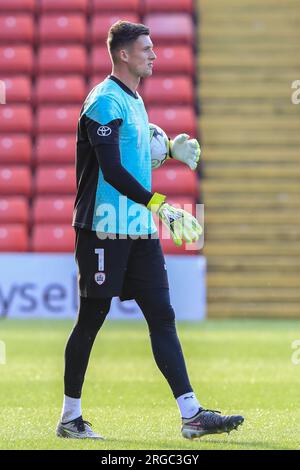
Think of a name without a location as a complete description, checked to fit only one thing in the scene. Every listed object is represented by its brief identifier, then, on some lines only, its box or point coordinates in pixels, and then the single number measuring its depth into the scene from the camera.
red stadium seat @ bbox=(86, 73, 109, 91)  17.97
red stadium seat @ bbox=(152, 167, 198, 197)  16.77
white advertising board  14.60
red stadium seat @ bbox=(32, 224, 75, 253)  16.31
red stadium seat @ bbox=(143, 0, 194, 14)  18.19
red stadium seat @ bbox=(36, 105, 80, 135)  17.50
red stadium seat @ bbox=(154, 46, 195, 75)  17.80
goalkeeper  5.31
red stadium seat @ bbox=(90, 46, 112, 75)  18.09
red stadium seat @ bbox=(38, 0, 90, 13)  18.45
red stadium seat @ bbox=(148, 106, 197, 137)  17.12
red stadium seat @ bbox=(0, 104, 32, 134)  17.70
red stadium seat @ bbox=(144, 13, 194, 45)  18.09
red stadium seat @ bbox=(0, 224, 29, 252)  16.34
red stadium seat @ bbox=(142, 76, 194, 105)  17.58
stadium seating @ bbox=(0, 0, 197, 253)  16.77
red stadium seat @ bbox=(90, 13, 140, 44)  18.22
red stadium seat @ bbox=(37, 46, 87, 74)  18.08
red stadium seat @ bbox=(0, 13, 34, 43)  18.17
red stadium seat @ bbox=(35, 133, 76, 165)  17.33
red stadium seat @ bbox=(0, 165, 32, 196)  17.02
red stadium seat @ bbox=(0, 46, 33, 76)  18.02
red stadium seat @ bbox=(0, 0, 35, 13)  18.44
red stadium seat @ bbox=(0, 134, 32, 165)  17.42
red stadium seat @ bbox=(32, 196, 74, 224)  16.67
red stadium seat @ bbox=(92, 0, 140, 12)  18.23
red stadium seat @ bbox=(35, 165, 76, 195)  17.00
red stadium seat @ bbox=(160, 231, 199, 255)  15.97
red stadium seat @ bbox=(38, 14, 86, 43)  18.22
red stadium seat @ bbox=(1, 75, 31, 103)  17.86
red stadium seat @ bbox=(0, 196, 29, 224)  16.72
